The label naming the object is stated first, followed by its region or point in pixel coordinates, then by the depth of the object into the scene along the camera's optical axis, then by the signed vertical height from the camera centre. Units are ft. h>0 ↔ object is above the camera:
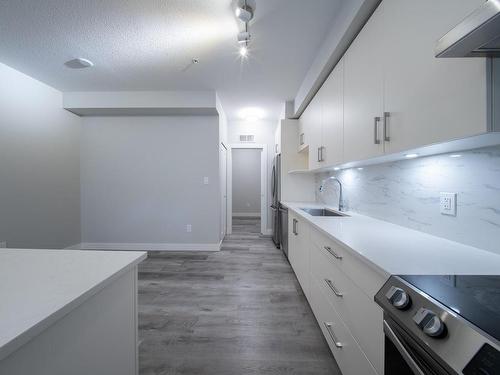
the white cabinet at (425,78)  2.48 +1.41
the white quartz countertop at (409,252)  2.71 -0.95
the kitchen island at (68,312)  1.66 -1.06
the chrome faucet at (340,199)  8.19 -0.46
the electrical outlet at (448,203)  3.80 -0.29
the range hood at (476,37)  1.79 +1.31
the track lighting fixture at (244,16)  5.64 +4.31
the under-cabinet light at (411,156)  4.44 +0.61
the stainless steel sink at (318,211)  8.79 -0.97
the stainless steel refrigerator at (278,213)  11.13 -1.42
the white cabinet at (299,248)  6.91 -2.16
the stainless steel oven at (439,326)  1.49 -1.07
